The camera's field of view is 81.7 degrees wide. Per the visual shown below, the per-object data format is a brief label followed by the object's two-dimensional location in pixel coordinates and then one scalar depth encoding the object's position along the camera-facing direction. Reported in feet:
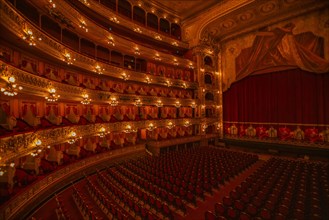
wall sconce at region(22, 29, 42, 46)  24.26
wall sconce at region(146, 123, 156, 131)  57.31
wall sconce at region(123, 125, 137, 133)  50.78
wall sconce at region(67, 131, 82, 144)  34.11
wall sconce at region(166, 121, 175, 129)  62.97
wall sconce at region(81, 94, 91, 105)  39.19
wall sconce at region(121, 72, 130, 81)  52.50
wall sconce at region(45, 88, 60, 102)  29.62
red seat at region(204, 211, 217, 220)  19.84
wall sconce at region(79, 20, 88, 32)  40.97
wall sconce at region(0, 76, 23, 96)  19.97
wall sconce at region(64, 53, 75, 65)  35.15
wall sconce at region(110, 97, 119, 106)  47.30
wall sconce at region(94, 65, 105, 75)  44.58
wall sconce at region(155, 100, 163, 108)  61.17
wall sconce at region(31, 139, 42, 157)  25.11
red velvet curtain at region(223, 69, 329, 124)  53.52
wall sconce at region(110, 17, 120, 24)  53.64
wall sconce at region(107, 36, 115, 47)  50.03
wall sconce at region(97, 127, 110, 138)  43.06
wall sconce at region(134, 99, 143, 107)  54.80
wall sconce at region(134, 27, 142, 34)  60.13
